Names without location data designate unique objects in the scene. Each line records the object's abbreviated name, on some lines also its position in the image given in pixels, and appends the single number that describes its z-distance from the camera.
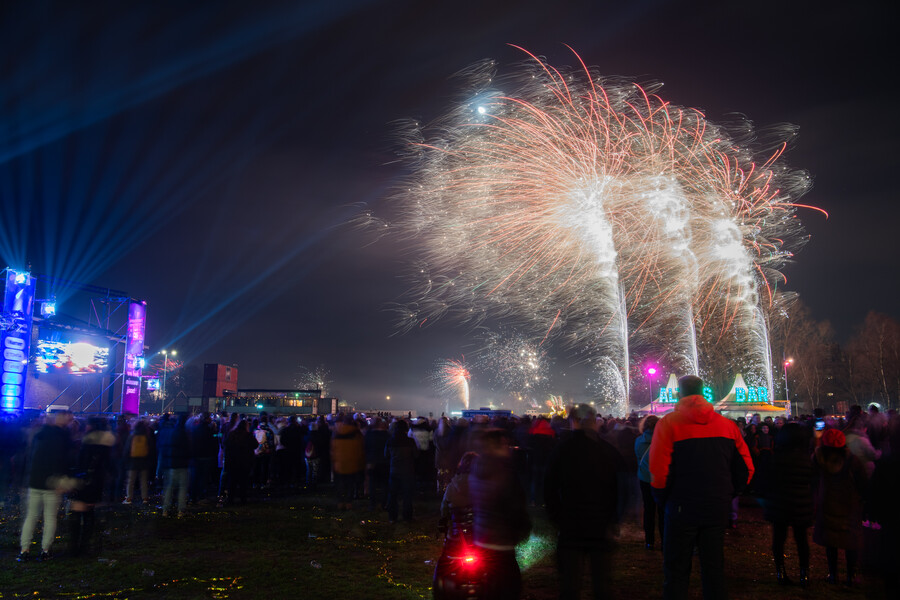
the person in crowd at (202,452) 13.77
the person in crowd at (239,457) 13.94
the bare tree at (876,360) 60.16
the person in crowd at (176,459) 12.26
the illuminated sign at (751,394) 38.31
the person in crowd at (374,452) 13.58
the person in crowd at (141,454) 13.80
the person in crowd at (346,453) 13.03
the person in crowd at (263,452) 16.48
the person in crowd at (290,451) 17.27
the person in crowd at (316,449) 16.69
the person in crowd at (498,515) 5.14
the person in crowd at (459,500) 5.76
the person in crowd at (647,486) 9.27
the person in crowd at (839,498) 7.16
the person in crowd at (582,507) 5.00
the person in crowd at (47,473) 8.48
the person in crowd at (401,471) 11.77
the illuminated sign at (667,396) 41.77
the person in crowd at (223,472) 14.63
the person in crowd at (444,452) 14.10
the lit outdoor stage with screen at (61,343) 28.69
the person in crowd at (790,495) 7.39
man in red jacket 4.81
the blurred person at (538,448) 14.19
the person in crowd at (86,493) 8.89
